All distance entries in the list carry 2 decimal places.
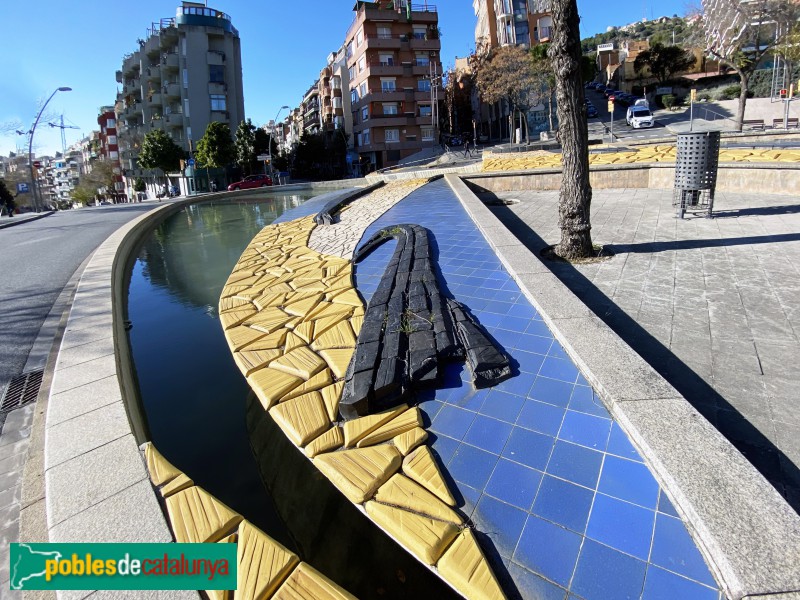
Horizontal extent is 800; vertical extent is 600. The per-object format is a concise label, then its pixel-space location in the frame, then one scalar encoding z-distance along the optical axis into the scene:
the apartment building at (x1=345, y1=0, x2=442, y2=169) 44.09
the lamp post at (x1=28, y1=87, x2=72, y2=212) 25.05
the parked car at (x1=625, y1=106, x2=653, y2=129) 33.41
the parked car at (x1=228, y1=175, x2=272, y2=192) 34.78
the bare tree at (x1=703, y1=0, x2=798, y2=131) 23.02
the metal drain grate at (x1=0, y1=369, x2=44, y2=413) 3.69
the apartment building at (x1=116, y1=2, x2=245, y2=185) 48.59
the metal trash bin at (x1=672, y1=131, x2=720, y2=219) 6.99
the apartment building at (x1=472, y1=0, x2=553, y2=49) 47.50
